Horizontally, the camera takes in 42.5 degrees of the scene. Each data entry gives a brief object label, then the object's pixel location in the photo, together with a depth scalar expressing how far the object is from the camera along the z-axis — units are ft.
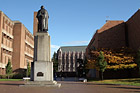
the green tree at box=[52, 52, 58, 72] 297.78
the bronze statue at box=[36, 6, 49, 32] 59.52
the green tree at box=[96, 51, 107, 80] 108.88
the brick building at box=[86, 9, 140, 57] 143.95
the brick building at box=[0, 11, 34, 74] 174.91
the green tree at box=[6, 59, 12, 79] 152.56
